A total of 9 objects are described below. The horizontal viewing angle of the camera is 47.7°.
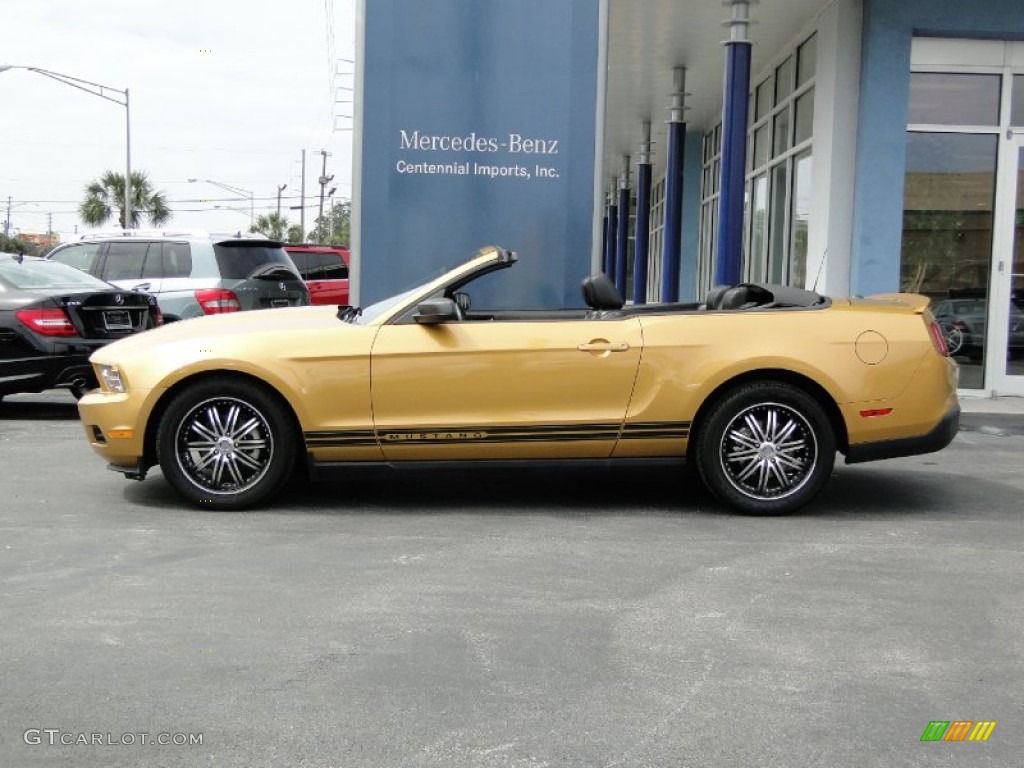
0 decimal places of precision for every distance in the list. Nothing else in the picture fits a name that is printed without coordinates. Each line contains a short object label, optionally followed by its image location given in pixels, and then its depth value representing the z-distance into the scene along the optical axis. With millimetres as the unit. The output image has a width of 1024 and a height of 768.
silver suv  12375
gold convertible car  6215
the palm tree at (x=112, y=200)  64875
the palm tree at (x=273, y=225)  89562
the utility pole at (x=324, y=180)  84119
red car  20453
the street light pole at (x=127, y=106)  30419
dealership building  8250
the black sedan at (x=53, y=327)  9992
